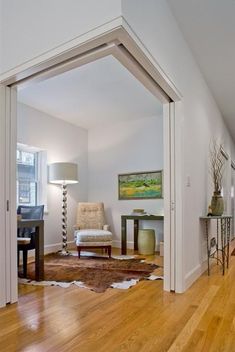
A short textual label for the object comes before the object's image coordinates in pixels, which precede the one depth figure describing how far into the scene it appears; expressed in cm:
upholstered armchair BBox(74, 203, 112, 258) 440
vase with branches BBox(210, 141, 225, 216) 352
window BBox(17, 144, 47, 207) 471
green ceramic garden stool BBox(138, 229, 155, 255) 466
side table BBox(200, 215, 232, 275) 339
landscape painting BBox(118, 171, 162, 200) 518
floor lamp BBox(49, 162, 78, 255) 473
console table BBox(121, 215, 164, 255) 466
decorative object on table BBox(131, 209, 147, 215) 503
